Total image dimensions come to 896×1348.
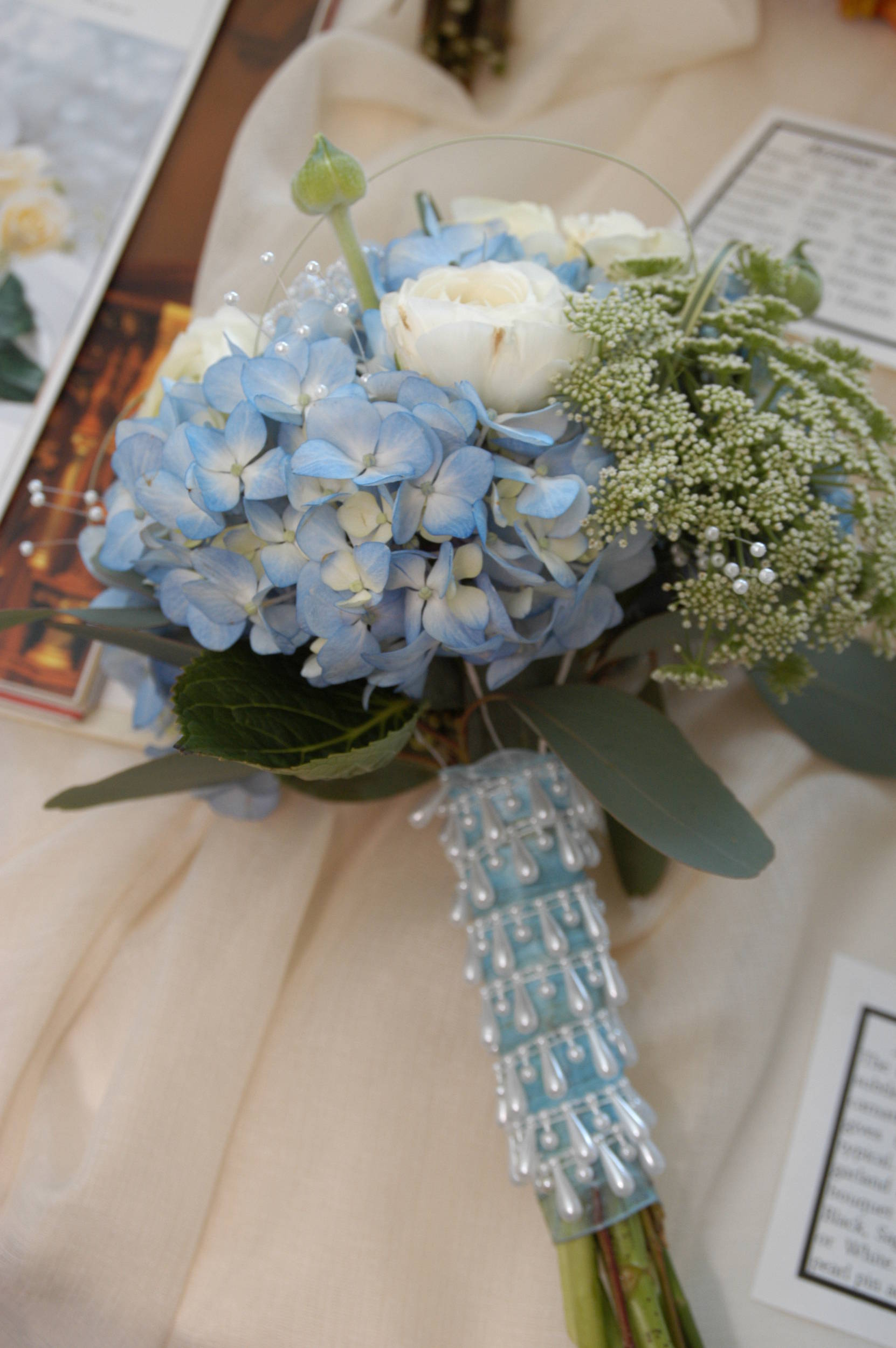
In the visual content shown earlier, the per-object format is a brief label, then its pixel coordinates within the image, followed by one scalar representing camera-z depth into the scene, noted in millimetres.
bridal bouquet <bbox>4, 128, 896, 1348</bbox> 439
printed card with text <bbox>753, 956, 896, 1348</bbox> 628
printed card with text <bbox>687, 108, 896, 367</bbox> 898
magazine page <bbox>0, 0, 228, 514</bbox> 854
